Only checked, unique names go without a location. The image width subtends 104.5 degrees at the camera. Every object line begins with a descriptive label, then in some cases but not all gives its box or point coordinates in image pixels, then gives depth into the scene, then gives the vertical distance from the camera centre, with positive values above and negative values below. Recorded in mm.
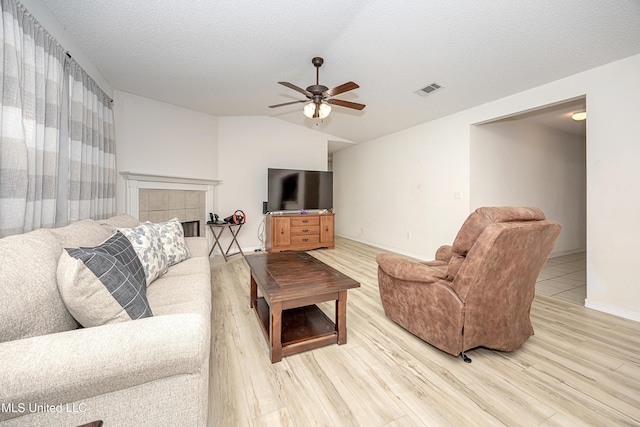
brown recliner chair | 1470 -448
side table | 4246 -362
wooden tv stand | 4711 -366
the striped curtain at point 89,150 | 2182 +608
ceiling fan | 2518 +1254
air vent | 3145 +1642
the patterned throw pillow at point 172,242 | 2164 -277
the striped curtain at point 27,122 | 1457 +574
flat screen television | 4848 +474
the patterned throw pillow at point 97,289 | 933 -313
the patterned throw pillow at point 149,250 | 1772 -288
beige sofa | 698 -459
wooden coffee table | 1618 -598
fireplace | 3401 +220
